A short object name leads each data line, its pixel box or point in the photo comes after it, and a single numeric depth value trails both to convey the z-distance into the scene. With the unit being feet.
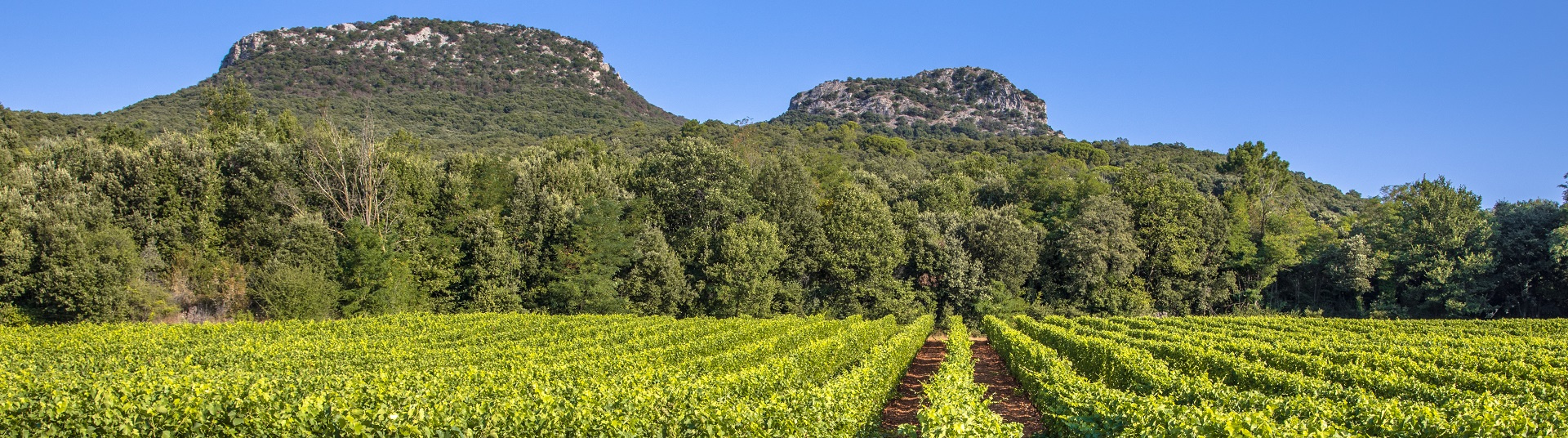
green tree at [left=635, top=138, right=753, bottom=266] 154.10
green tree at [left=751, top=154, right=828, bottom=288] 157.38
